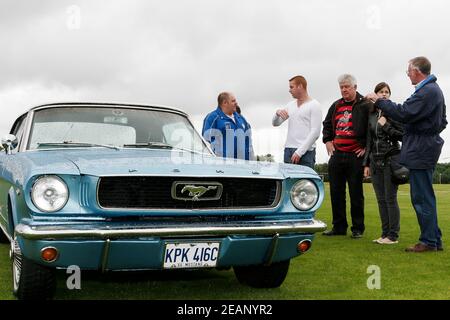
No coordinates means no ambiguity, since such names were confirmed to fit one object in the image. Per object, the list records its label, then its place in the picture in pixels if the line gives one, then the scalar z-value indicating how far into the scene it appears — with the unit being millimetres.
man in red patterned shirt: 7273
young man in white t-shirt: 7343
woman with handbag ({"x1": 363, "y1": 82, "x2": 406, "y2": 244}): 6855
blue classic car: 3521
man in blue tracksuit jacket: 7086
